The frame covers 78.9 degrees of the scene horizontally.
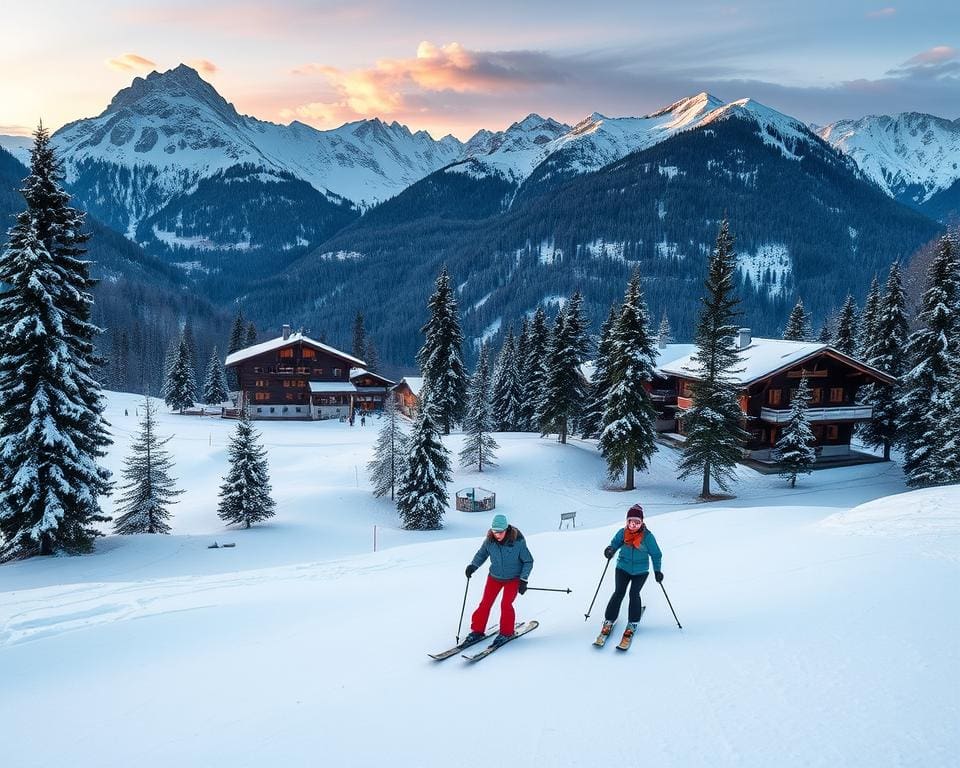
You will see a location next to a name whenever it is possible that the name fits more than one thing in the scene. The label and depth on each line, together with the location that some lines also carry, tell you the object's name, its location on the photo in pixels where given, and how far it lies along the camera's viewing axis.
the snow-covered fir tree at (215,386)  82.57
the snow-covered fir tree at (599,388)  45.84
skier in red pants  8.95
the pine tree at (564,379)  45.75
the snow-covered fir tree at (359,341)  86.75
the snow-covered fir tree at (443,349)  51.41
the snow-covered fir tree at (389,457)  34.94
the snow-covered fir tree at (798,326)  64.12
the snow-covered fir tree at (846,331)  55.69
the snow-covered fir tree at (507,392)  61.91
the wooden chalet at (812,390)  43.19
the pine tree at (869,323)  48.84
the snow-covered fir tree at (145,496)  26.83
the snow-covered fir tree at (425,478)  30.75
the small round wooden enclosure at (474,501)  35.06
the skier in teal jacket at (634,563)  8.82
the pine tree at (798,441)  37.84
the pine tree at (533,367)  54.86
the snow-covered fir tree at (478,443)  41.00
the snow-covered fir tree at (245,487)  28.34
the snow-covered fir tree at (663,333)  64.80
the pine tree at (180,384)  74.12
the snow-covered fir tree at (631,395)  37.81
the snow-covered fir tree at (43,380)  19.75
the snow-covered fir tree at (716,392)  35.97
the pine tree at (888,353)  44.03
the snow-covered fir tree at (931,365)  34.81
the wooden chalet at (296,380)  70.62
